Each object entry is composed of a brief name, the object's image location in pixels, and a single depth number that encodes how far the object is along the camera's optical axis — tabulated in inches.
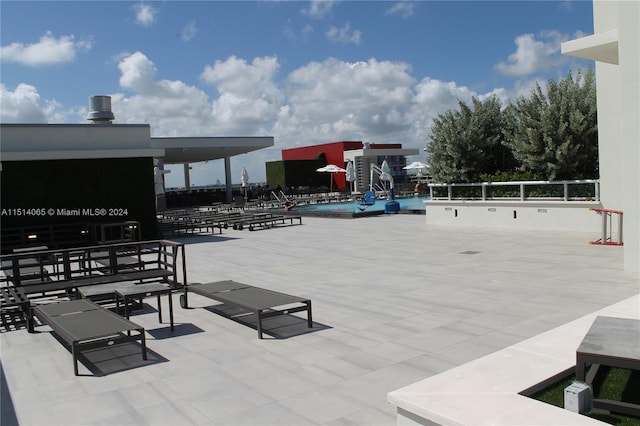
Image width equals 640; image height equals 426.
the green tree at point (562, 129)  570.3
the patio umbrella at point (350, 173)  1325.0
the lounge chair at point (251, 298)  247.9
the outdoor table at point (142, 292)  270.5
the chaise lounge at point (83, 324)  205.3
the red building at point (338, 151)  1844.2
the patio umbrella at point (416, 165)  1428.2
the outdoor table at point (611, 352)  140.0
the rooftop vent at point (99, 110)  821.9
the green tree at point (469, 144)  701.3
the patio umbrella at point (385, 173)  1162.6
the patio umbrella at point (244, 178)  1362.7
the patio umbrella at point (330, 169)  1566.2
